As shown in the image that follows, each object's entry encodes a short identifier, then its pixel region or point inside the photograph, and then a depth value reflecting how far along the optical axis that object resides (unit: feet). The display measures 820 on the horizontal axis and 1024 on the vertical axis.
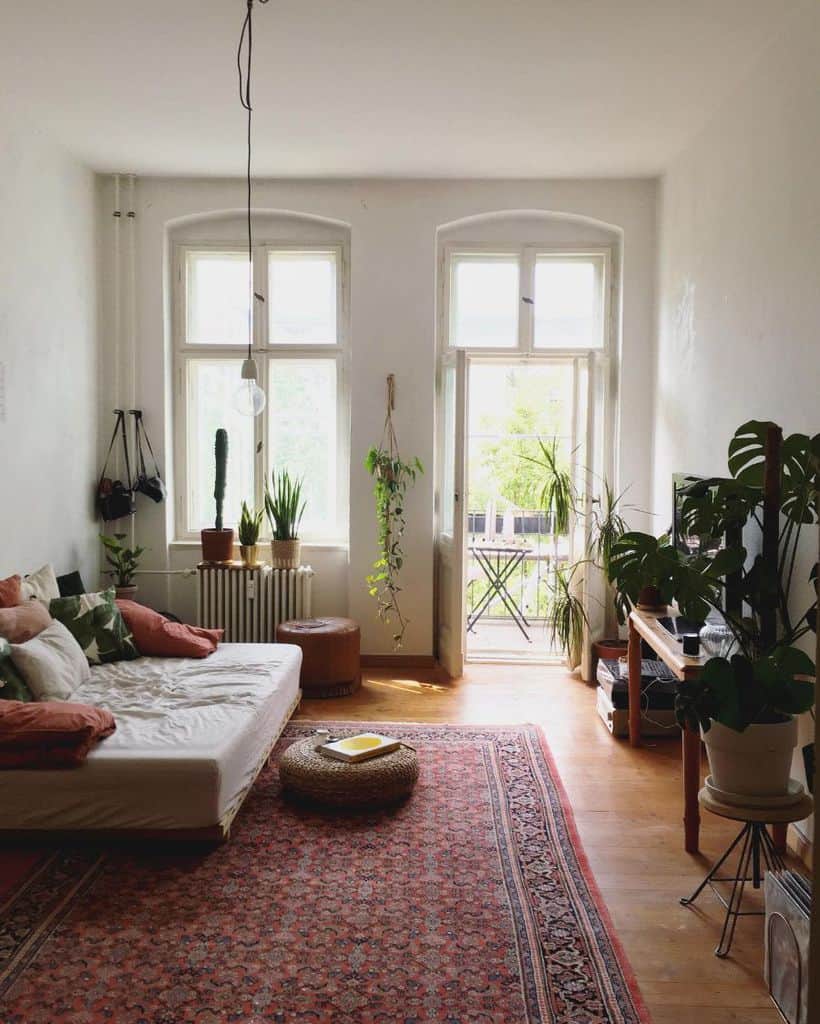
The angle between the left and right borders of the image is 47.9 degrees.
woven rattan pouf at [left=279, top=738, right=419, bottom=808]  12.27
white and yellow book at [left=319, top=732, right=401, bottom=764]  12.60
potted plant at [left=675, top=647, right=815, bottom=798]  9.20
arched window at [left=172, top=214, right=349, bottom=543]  20.83
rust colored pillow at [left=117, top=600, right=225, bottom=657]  15.53
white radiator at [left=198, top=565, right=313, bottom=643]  19.76
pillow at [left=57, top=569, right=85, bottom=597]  17.07
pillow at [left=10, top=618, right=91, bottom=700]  12.47
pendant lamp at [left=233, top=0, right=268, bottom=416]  14.73
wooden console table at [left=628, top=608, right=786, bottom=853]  11.31
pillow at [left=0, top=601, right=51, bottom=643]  13.23
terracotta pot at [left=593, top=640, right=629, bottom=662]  18.97
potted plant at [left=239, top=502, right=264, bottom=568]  19.86
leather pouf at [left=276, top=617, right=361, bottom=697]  17.81
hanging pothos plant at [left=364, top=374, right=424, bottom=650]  19.85
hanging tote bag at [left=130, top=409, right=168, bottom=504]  20.01
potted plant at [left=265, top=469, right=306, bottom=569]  19.77
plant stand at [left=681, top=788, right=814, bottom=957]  9.33
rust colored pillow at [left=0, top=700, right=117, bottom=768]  10.69
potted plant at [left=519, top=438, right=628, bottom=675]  19.35
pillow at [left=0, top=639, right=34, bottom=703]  12.03
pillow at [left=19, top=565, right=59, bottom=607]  14.78
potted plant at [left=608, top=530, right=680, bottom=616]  10.56
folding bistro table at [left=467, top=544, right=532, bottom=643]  23.53
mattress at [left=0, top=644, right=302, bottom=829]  10.66
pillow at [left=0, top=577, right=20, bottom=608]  13.88
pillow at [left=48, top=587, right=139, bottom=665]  14.89
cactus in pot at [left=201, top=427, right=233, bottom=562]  19.76
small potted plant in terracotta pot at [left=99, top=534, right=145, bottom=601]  19.51
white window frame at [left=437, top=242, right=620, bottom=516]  20.25
